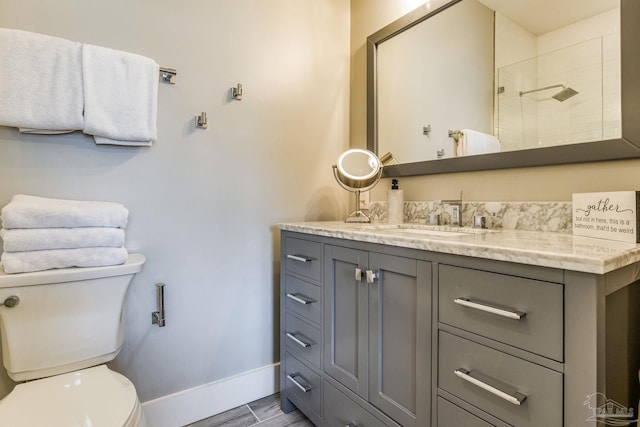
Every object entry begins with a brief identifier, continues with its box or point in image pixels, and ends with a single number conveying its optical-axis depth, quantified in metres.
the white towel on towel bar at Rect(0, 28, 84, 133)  1.10
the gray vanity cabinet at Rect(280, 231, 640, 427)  0.65
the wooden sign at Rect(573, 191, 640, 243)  0.86
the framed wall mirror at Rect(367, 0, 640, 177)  1.05
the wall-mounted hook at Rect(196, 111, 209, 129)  1.52
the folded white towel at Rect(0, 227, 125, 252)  0.99
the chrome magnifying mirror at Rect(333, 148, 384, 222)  1.76
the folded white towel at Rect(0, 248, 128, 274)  0.99
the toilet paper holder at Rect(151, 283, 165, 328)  1.42
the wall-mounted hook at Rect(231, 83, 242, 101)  1.61
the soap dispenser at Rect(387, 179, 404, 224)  1.69
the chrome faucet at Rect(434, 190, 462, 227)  1.45
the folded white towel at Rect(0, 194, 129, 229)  0.99
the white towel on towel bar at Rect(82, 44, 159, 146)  1.21
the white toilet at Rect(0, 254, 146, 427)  0.89
